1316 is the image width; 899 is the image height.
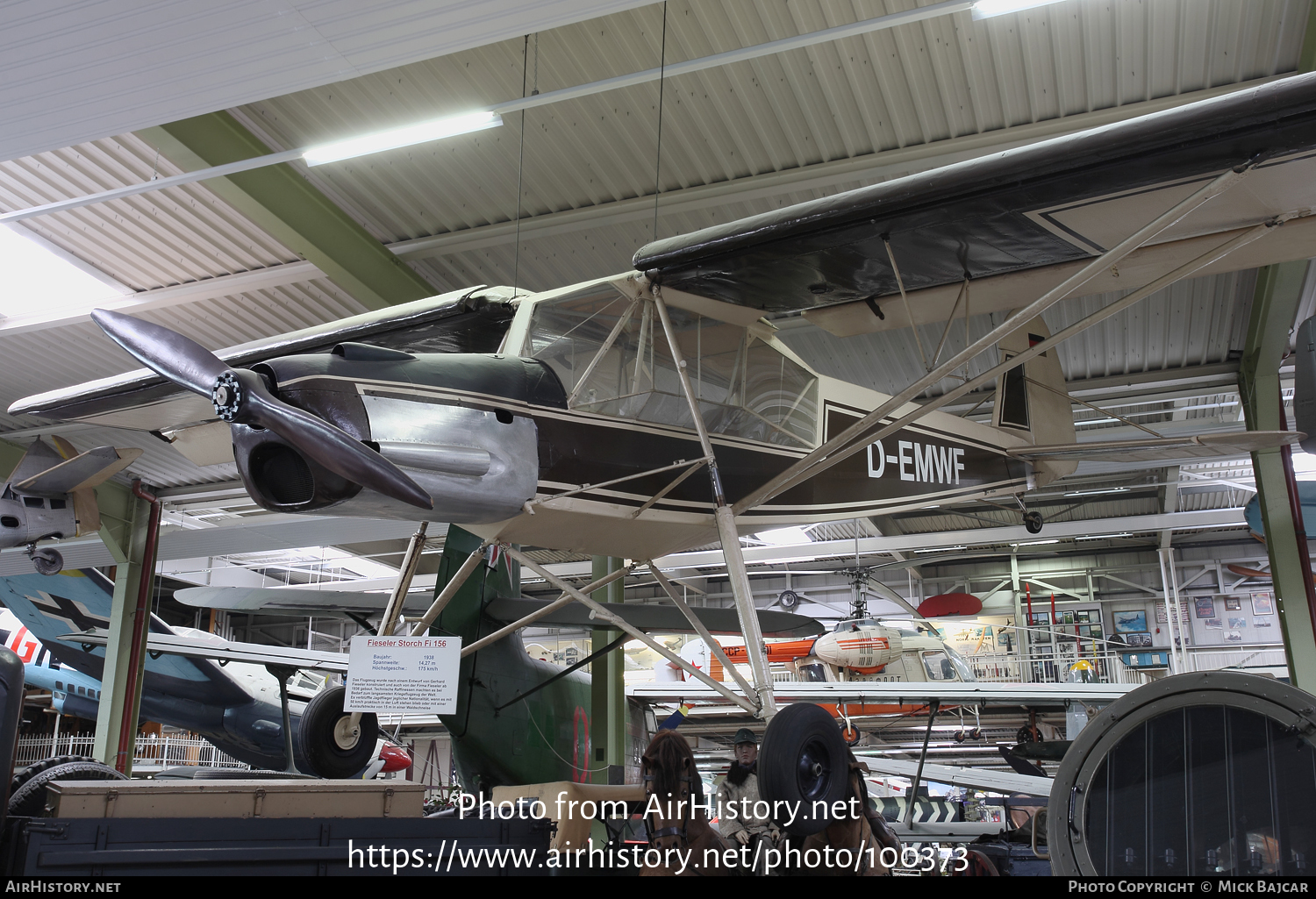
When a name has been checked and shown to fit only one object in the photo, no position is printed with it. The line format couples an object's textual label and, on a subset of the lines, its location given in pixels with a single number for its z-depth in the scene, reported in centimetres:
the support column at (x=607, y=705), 1162
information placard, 525
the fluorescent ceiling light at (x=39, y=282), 972
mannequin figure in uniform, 565
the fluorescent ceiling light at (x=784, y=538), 2252
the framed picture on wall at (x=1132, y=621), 2619
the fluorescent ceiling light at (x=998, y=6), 604
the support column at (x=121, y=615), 1255
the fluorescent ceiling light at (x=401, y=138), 700
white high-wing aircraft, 452
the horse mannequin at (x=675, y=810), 433
